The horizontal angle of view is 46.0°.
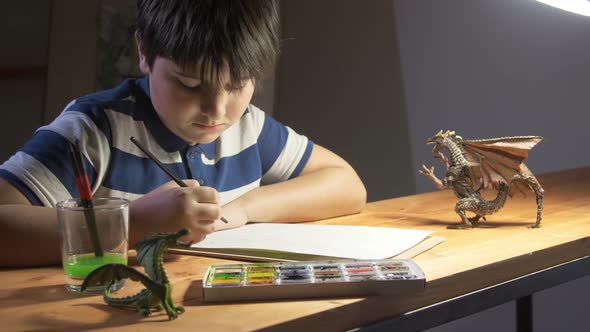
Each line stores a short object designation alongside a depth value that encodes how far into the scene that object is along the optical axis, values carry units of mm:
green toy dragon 607
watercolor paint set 670
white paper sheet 859
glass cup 719
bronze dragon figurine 1073
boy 858
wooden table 610
